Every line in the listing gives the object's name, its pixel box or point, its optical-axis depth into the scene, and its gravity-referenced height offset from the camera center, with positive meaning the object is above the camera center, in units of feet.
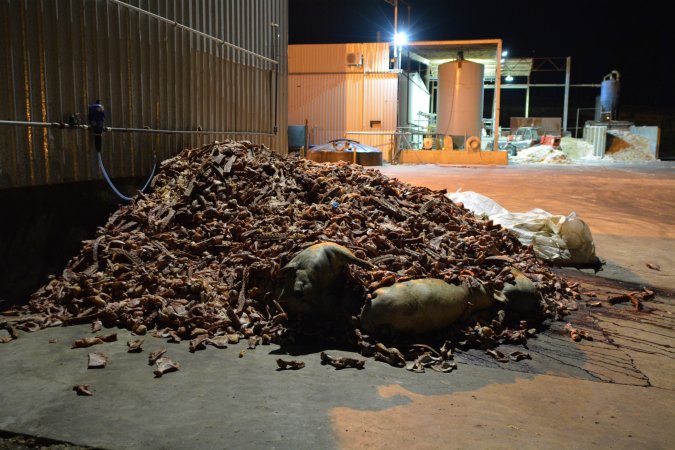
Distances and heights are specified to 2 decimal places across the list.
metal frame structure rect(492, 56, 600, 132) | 110.52 +14.34
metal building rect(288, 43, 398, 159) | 89.30 +7.09
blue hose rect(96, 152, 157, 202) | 20.57 -1.76
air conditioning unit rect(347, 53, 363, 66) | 88.99 +12.03
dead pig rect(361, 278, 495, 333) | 14.38 -4.30
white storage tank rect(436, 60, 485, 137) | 85.51 +6.08
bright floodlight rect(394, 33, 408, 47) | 84.44 +14.69
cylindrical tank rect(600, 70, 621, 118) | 110.42 +9.15
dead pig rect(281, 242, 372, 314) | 14.84 -3.68
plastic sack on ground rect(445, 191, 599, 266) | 24.75 -4.19
